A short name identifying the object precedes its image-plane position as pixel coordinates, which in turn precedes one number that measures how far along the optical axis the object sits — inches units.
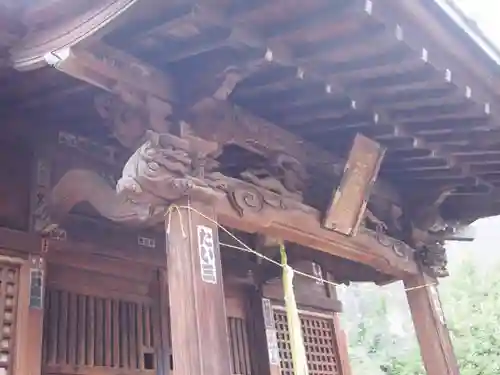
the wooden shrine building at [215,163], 96.7
